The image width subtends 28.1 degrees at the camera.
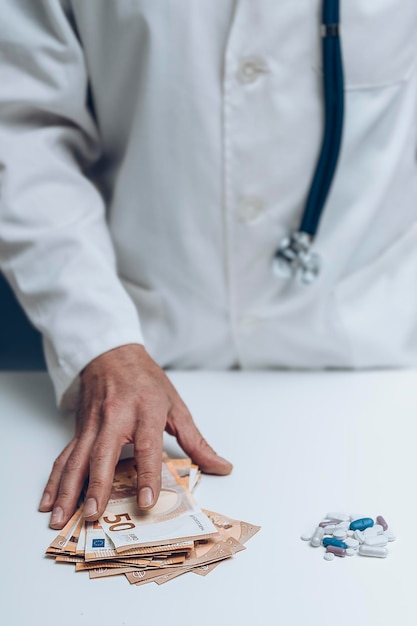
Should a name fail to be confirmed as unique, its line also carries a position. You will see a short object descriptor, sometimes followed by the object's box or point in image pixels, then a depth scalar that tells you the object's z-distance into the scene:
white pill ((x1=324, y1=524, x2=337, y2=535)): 0.85
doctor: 1.13
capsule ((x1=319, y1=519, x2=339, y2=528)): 0.87
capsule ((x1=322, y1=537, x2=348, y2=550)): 0.83
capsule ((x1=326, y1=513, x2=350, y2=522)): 0.89
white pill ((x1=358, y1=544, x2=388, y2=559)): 0.82
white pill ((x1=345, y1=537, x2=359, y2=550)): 0.83
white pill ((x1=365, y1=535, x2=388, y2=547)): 0.83
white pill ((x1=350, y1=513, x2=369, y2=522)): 0.89
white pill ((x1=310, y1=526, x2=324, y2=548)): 0.84
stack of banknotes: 0.82
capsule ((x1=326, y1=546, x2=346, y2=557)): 0.83
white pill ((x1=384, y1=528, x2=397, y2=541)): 0.85
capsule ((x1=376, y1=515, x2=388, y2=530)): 0.87
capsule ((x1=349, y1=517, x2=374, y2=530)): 0.86
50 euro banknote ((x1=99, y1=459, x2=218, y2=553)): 0.85
